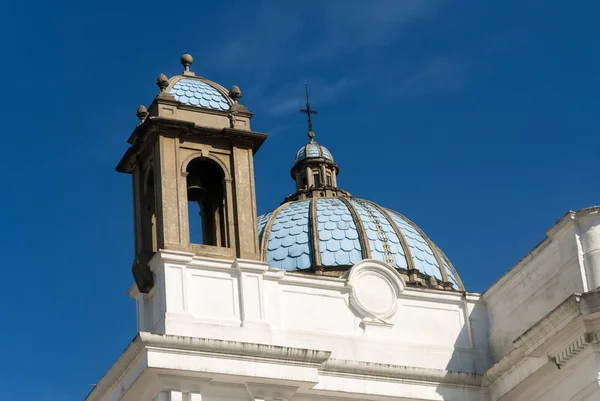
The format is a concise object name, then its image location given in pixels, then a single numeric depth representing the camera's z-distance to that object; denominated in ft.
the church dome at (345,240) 128.36
